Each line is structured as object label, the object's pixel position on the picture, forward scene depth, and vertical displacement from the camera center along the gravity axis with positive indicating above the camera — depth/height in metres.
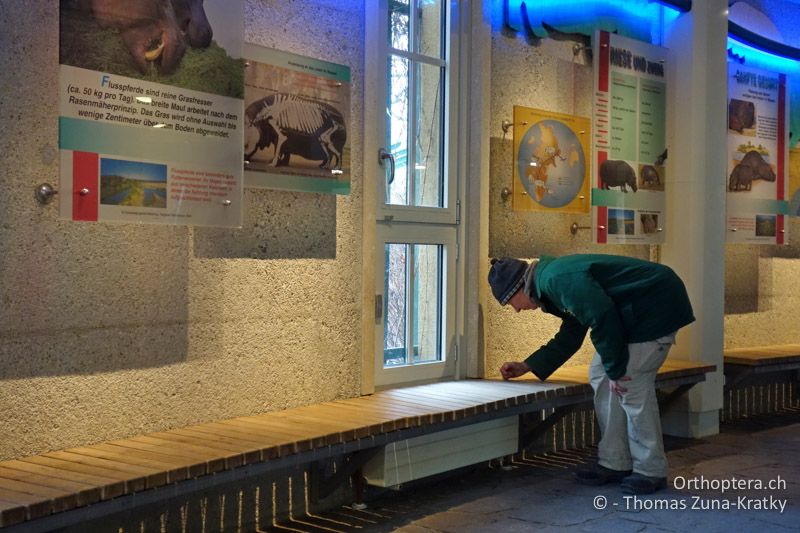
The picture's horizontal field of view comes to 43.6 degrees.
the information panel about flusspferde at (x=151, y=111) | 4.07 +0.65
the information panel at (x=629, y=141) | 7.05 +0.91
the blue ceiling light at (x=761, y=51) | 7.98 +1.81
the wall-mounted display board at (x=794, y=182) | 8.66 +0.75
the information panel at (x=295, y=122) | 4.86 +0.71
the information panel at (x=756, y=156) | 8.05 +0.92
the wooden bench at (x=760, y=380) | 7.51 -0.95
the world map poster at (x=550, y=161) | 6.48 +0.70
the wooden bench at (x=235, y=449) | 3.34 -0.76
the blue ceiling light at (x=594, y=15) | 6.53 +1.76
